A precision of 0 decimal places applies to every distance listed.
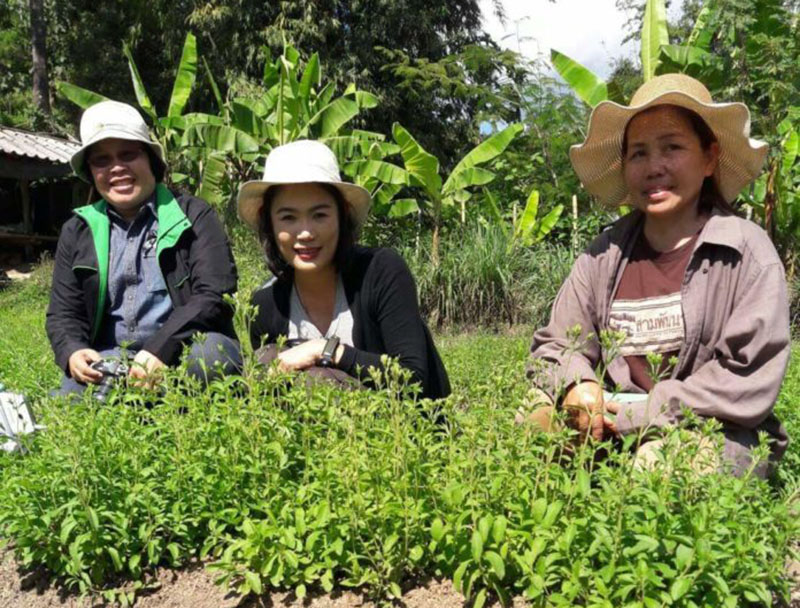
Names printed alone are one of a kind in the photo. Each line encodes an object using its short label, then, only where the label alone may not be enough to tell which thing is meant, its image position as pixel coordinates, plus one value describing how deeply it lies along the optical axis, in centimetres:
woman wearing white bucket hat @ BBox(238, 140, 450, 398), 320
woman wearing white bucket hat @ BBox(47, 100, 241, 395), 367
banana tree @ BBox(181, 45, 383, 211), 865
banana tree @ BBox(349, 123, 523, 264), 873
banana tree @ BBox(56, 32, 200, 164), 948
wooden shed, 1553
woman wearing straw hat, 252
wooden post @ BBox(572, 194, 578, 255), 945
